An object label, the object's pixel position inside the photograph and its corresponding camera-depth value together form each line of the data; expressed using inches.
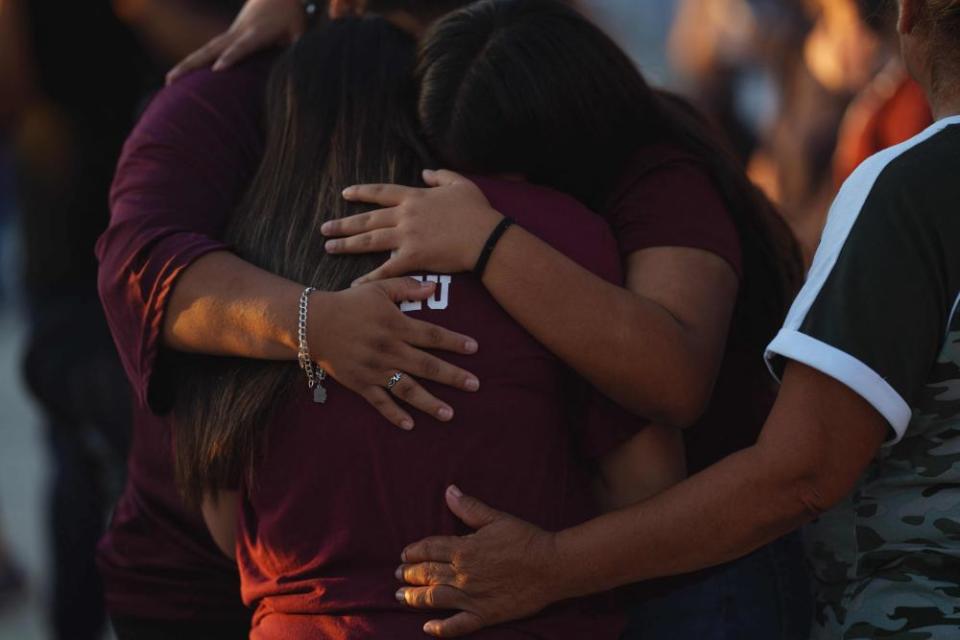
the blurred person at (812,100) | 332.8
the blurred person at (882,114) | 264.1
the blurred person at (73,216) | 259.3
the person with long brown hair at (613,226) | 136.2
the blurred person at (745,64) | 409.4
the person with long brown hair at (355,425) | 135.2
